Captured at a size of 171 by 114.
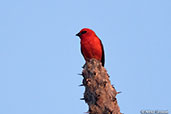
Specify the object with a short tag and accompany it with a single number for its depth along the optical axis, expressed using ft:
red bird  65.92
